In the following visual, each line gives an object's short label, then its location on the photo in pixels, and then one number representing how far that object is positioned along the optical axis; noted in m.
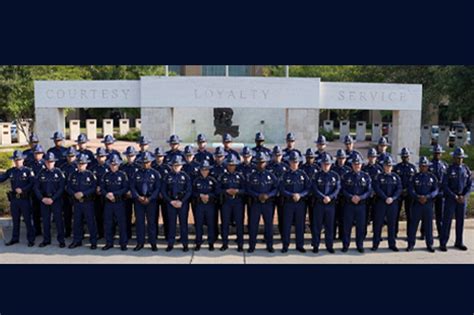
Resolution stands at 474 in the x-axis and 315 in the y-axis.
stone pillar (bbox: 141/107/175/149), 17.98
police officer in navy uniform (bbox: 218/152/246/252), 9.31
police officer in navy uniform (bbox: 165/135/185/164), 10.41
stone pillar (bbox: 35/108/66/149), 17.83
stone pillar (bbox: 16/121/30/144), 34.09
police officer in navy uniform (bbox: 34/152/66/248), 9.58
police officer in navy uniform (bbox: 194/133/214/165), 10.53
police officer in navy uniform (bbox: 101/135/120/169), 10.52
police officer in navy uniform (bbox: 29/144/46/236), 10.12
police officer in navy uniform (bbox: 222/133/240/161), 10.69
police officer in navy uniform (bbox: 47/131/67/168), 10.80
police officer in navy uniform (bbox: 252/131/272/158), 11.09
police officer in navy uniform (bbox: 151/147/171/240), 9.83
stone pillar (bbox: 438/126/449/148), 32.28
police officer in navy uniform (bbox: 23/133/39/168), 10.34
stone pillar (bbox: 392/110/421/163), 18.30
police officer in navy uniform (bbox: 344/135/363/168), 10.22
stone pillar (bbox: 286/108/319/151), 17.86
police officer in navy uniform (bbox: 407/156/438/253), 9.34
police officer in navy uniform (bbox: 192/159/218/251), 9.31
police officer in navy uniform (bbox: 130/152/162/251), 9.38
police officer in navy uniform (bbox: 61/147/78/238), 10.04
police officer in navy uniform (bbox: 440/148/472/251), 9.49
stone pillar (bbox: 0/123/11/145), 33.06
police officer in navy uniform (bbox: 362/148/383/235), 9.72
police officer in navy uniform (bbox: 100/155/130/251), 9.41
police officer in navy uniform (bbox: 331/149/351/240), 9.70
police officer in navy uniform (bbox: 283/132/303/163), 10.60
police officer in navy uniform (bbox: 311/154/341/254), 9.27
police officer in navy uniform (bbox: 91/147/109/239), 9.80
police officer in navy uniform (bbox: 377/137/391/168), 10.27
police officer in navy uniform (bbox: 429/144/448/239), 9.66
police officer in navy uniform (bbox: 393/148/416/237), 9.74
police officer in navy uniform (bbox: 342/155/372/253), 9.27
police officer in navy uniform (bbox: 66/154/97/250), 9.47
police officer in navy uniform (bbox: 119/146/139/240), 9.64
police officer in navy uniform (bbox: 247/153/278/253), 9.21
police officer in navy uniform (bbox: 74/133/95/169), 10.75
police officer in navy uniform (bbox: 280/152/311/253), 9.23
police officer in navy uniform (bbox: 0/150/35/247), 9.61
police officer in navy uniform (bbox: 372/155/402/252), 9.36
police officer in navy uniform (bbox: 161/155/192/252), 9.34
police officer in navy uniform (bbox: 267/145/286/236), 9.56
